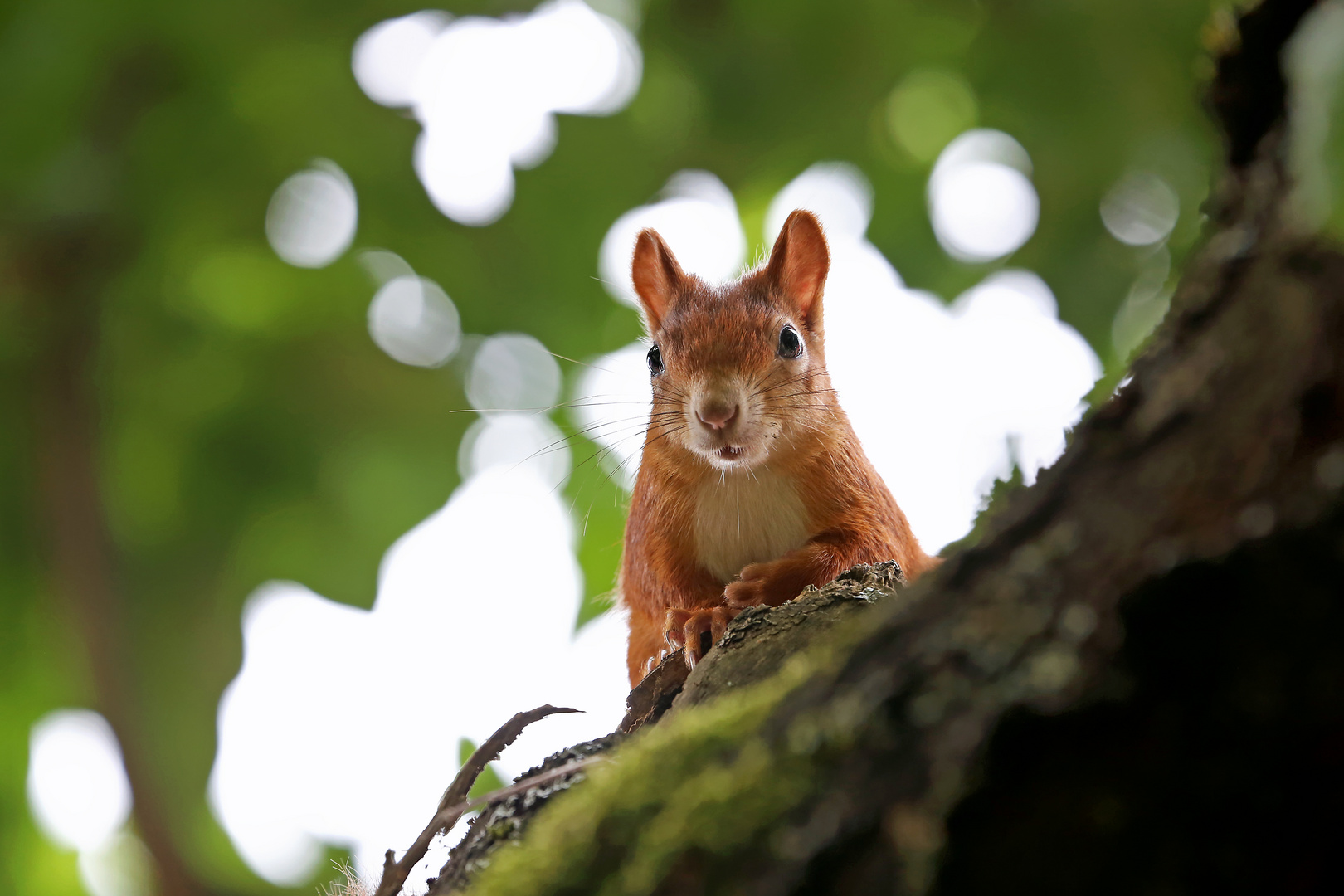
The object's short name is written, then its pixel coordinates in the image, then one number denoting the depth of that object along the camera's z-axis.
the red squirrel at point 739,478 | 2.96
